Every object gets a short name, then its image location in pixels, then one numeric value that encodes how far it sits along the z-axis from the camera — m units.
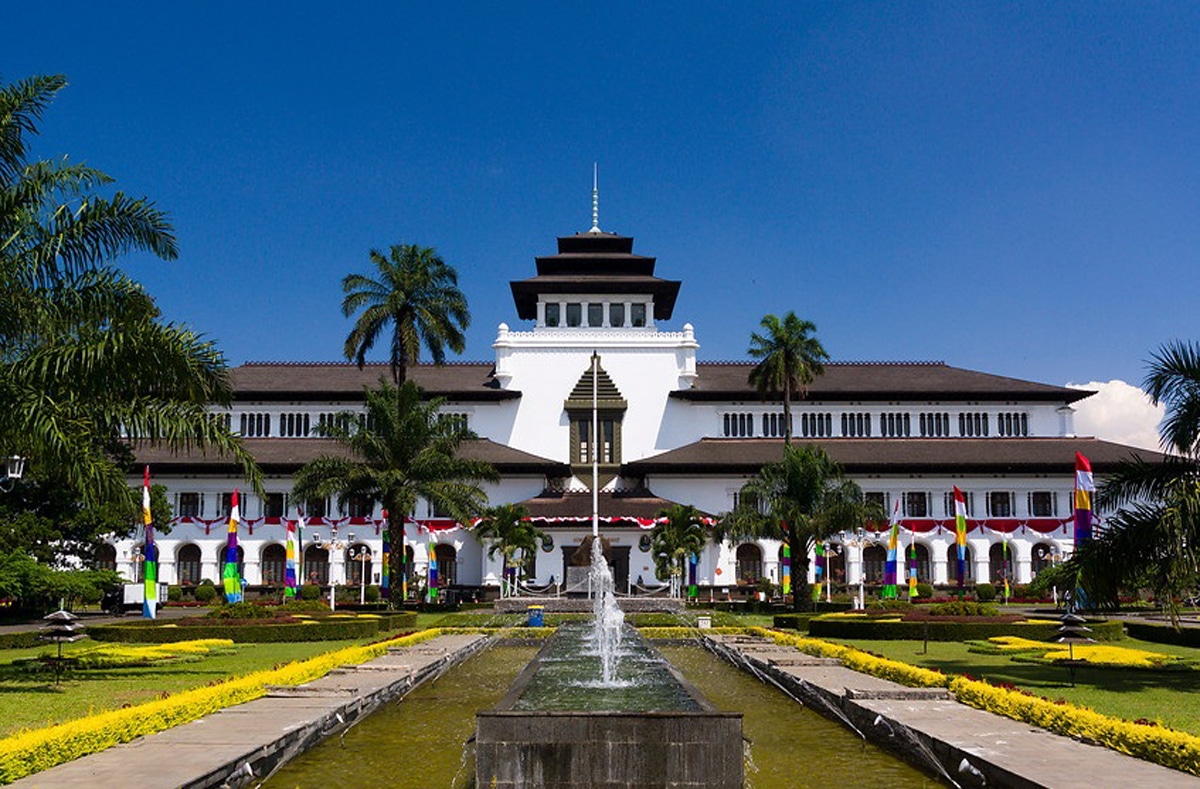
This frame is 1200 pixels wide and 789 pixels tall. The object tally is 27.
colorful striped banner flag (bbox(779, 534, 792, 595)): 53.88
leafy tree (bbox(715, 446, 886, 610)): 44.03
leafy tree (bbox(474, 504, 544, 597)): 52.69
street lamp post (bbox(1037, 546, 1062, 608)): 54.17
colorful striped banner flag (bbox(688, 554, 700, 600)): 53.87
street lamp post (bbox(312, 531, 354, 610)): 60.84
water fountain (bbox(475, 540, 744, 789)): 10.27
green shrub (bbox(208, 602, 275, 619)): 33.06
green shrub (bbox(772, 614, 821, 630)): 35.66
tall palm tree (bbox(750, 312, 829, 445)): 58.59
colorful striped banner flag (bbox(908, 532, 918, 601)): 48.14
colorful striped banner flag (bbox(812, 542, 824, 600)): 47.95
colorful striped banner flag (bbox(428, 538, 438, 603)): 51.38
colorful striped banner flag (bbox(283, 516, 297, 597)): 44.22
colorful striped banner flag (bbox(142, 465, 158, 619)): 33.75
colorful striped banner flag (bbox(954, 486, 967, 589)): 44.66
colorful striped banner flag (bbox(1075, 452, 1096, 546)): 29.03
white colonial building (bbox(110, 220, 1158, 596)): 62.62
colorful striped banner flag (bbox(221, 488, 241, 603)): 39.09
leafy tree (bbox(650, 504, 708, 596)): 53.41
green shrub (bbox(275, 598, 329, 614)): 37.11
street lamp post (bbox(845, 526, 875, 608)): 43.69
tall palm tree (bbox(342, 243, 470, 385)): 49.16
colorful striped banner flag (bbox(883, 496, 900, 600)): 45.95
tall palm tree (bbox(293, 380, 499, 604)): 44.97
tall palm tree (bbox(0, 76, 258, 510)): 17.61
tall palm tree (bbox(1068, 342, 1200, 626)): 17.73
